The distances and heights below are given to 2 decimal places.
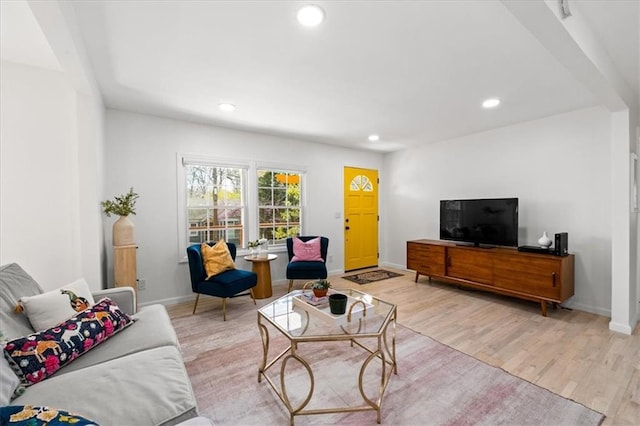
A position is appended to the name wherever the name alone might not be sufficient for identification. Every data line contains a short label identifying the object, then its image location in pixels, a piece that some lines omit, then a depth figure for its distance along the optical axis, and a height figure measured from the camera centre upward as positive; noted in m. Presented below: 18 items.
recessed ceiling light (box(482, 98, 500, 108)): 3.12 +1.17
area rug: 1.69 -1.22
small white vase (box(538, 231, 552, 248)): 3.44 -0.41
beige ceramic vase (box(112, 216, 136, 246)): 2.91 -0.20
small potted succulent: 2.25 -0.62
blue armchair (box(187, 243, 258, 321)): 3.19 -0.80
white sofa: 1.11 -0.74
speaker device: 3.21 -0.43
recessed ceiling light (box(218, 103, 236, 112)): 3.23 +1.20
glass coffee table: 1.68 -0.77
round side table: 3.86 -0.88
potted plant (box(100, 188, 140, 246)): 2.89 -0.10
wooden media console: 3.16 -0.79
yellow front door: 5.44 -0.17
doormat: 4.79 -1.18
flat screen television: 3.70 -0.18
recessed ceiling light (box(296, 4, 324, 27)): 1.68 +1.19
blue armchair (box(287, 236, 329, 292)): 3.98 -0.85
